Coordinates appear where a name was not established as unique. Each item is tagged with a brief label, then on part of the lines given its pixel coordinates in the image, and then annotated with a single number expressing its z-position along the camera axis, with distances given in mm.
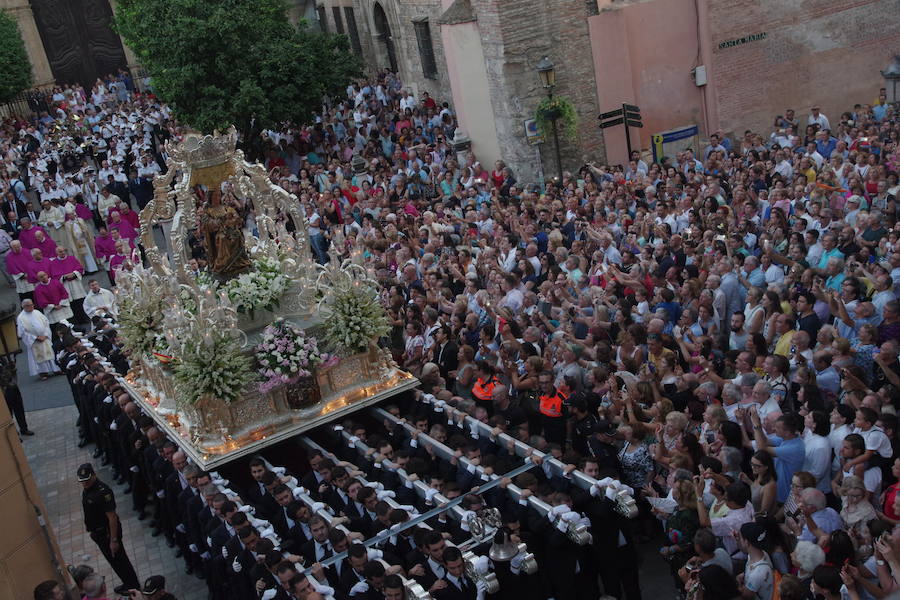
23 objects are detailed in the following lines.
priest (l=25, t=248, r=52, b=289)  19766
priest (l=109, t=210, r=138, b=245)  22477
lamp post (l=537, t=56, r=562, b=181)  19031
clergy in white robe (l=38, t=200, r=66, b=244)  22422
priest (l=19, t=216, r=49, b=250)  20844
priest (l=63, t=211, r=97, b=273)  22328
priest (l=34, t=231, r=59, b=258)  20844
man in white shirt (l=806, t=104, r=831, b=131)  18484
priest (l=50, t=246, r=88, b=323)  19672
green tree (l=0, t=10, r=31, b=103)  38156
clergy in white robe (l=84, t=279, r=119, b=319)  17062
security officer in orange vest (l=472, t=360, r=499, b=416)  11289
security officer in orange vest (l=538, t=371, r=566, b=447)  10297
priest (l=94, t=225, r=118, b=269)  22359
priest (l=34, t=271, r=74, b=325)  18781
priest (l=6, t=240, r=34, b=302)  19953
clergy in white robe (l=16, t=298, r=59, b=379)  17484
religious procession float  11836
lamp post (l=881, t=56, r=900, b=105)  18734
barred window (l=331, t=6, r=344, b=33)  35500
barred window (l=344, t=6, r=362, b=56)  33969
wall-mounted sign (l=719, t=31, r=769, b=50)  21438
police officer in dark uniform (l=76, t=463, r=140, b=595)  11016
